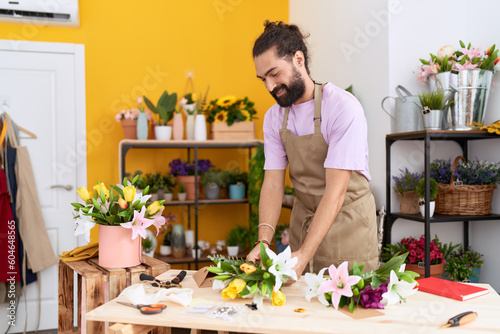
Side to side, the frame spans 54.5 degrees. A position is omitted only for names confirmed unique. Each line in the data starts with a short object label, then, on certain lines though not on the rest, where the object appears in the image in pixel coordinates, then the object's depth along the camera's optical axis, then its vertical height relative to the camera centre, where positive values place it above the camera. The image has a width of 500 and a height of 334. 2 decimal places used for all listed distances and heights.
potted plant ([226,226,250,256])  3.86 -0.63
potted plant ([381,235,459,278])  2.76 -0.54
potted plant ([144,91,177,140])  3.71 +0.40
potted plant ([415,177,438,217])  2.72 -0.17
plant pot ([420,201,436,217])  2.70 -0.27
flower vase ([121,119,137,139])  3.70 +0.26
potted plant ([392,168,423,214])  2.85 -0.19
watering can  2.83 +0.28
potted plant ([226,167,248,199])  3.87 -0.17
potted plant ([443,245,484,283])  2.82 -0.62
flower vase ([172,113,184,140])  3.77 +0.27
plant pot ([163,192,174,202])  3.72 -0.26
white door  3.78 +0.32
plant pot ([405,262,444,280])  2.74 -0.62
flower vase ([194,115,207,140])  3.77 +0.25
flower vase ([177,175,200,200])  3.80 -0.18
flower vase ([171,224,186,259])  3.73 -0.62
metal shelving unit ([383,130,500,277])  2.64 -0.12
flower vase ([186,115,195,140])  3.82 +0.27
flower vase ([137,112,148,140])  3.66 +0.26
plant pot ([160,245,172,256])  3.80 -0.69
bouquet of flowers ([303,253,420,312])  1.37 -0.36
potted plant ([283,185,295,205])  3.61 -0.26
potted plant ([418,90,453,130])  2.72 +0.30
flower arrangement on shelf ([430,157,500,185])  2.73 -0.07
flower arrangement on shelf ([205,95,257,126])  3.82 +0.40
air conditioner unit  3.64 +1.15
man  1.79 +0.01
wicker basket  2.73 -0.22
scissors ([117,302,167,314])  1.36 -0.42
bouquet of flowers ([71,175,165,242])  1.77 -0.18
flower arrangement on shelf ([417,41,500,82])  2.71 +0.57
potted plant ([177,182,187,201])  3.78 -0.25
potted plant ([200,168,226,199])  3.82 -0.16
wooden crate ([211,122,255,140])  3.81 +0.24
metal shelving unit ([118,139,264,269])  3.59 +0.12
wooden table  1.25 -0.43
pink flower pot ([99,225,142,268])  1.80 -0.31
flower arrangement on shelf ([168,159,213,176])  3.83 -0.04
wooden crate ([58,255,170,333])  1.69 -0.44
